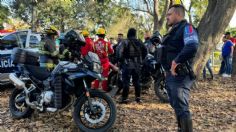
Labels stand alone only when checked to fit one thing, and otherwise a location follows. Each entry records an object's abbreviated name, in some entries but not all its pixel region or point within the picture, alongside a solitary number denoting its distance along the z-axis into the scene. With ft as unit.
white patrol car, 21.34
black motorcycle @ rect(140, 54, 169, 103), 17.86
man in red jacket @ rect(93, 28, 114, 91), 19.71
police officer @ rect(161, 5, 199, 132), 10.16
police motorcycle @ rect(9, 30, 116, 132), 12.46
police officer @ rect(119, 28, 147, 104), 17.62
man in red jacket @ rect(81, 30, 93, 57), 19.79
